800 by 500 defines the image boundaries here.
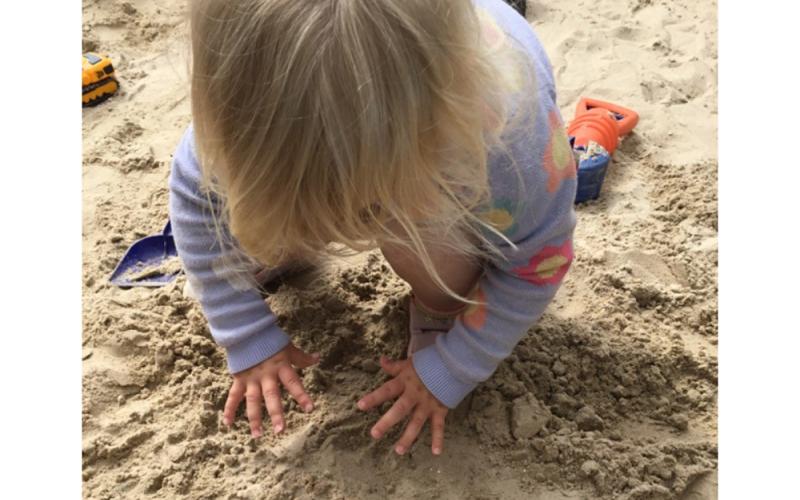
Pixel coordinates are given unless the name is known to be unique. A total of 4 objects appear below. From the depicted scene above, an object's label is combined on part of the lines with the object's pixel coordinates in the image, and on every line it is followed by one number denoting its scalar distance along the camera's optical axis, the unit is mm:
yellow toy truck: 1958
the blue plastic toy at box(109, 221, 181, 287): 1562
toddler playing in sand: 785
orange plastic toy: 1708
